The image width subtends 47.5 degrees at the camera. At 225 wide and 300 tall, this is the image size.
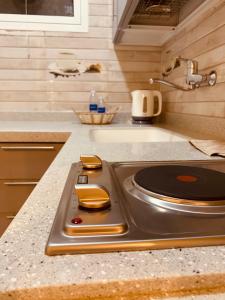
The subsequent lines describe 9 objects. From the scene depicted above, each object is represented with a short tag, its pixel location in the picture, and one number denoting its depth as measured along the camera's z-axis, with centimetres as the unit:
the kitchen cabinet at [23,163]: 131
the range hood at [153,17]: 114
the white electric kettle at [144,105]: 168
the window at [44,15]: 182
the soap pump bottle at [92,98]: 190
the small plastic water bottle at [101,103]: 183
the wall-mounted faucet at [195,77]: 111
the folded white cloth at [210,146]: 76
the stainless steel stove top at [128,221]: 27
